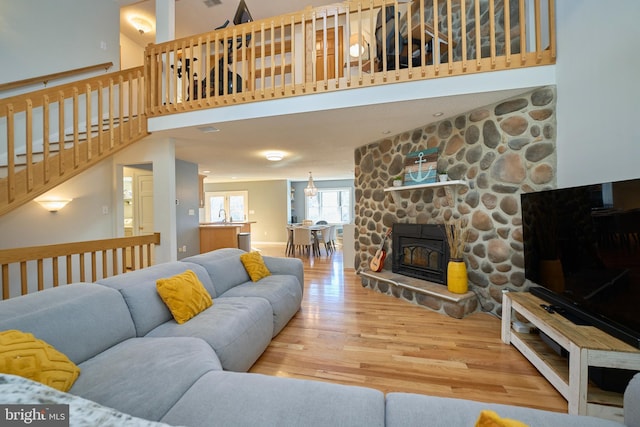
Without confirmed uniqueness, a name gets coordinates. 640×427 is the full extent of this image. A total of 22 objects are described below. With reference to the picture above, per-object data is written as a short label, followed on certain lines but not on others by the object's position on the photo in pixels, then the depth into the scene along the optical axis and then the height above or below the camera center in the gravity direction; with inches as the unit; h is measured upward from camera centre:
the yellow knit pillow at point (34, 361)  38.2 -22.5
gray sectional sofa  33.9 -28.2
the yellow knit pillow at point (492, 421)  21.9 -18.6
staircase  90.4 +38.9
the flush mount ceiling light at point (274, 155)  185.5 +45.7
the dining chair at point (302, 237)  250.2 -22.0
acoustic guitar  149.0 -27.7
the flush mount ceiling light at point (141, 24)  187.8 +148.8
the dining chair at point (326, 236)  262.1 -22.6
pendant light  250.0 +25.0
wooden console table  51.5 -31.8
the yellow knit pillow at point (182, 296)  71.1 -23.1
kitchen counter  228.7 -18.4
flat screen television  52.9 -11.0
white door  198.5 +9.5
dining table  255.8 -25.5
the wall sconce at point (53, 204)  123.5 +7.8
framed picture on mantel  126.9 +24.3
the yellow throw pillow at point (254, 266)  112.0 -22.6
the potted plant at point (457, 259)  110.2 -21.0
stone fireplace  97.7 +11.4
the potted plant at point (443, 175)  118.7 +18.1
